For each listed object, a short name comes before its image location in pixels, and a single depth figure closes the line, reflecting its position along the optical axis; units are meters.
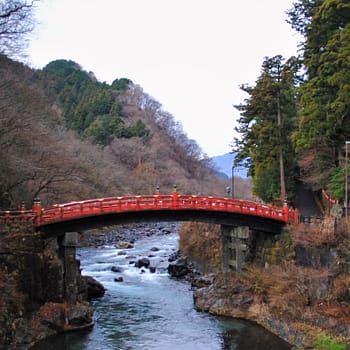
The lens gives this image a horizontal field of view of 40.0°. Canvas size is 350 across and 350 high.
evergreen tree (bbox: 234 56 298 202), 36.56
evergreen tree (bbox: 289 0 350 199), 30.52
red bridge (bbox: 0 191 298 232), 26.83
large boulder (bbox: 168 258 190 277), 37.67
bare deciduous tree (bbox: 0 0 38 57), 27.20
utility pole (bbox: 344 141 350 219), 27.59
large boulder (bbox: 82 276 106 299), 30.86
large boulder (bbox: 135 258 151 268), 40.59
